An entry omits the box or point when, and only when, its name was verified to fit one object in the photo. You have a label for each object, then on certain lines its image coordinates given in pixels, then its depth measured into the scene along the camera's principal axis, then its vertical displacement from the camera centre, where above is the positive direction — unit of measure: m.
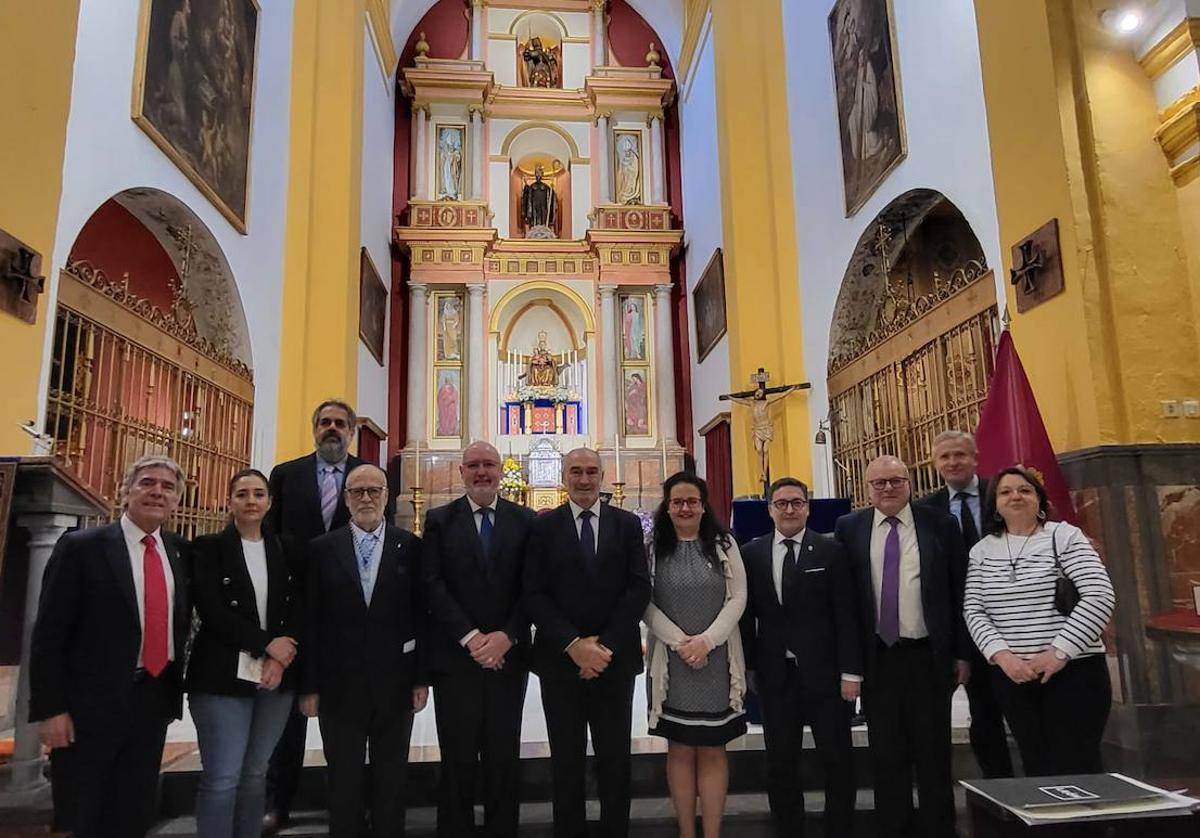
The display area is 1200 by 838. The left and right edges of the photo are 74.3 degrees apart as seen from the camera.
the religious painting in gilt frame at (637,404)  11.50 +2.32
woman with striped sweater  2.30 -0.22
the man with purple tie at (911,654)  2.58 -0.31
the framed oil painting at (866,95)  6.45 +3.98
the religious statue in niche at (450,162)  11.87 +6.06
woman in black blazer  2.28 -0.25
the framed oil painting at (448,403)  11.21 +2.33
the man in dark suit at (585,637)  2.56 -0.23
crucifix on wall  7.91 +1.56
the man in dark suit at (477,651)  2.55 -0.27
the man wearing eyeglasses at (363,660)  2.48 -0.28
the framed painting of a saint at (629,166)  12.17 +6.08
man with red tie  2.05 -0.23
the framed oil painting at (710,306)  9.71 +3.30
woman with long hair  2.54 -0.27
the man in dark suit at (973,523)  2.75 +0.12
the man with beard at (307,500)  2.90 +0.27
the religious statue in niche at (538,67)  12.65 +7.88
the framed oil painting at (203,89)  5.35 +3.58
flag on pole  3.60 +0.59
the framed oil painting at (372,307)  9.41 +3.31
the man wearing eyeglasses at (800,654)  2.63 -0.31
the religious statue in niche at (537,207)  12.21 +5.48
